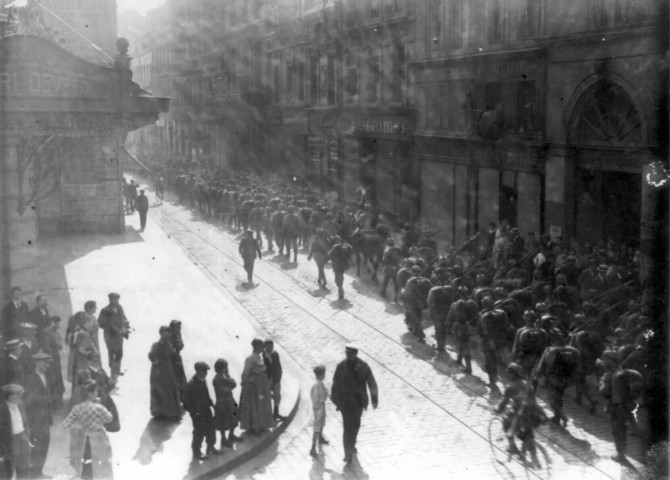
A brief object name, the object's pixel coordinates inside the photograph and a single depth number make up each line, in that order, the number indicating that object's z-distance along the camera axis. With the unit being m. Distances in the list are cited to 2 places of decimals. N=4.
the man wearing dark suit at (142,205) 31.34
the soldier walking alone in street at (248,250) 21.84
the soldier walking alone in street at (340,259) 20.03
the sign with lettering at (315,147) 41.00
